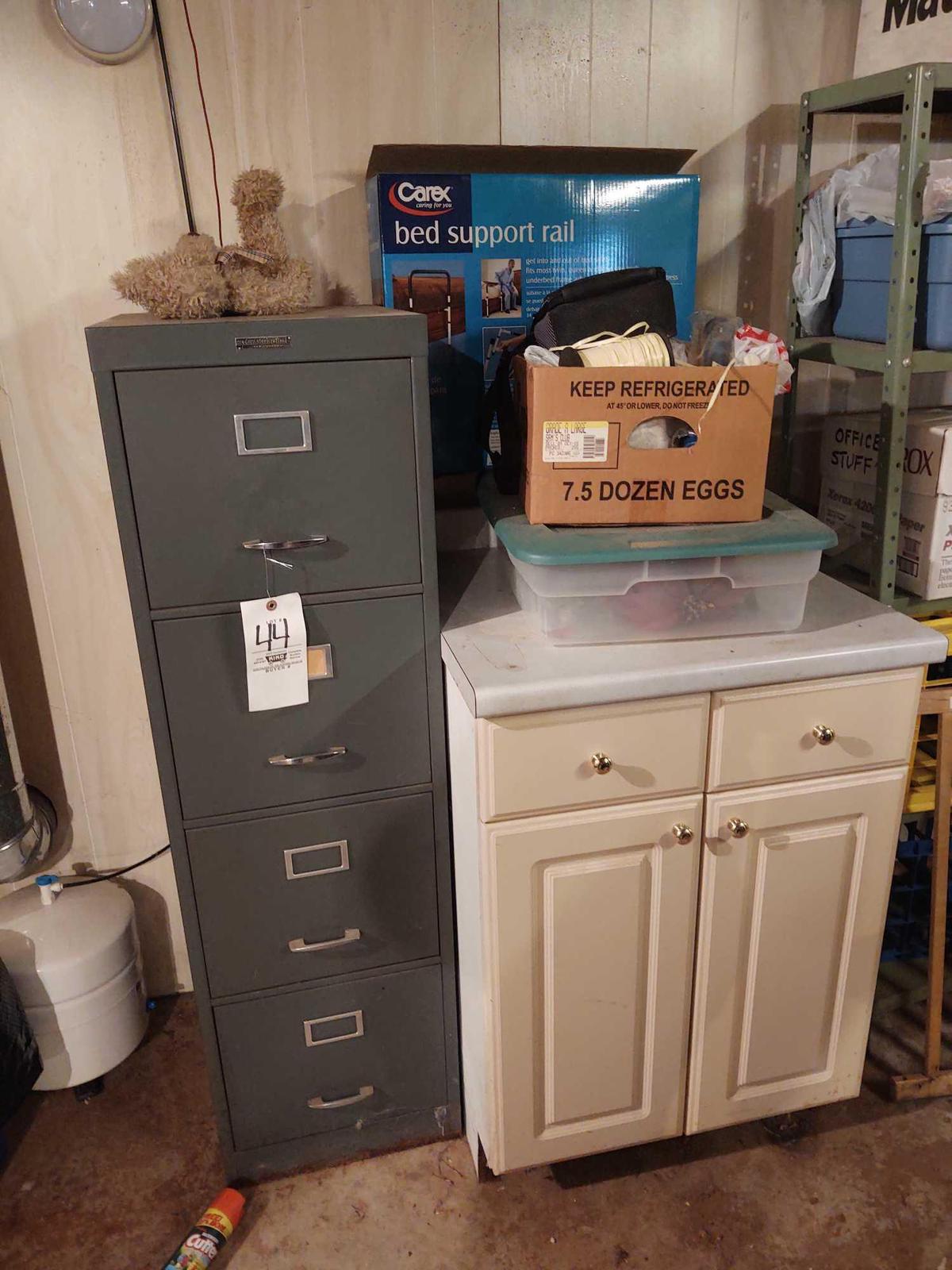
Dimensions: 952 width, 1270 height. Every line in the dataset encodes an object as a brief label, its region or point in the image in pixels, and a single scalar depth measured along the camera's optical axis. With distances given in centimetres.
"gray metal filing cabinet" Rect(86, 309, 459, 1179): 125
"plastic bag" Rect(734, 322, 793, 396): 132
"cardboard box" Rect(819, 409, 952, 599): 159
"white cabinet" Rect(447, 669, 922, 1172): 131
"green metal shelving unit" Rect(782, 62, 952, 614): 140
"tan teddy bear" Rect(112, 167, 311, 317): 133
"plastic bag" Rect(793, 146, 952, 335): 149
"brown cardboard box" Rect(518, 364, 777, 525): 129
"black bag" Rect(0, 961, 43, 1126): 162
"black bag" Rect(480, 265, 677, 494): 145
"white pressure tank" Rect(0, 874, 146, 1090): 170
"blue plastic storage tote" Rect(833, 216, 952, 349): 147
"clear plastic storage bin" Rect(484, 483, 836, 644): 129
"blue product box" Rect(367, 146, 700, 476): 159
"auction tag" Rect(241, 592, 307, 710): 134
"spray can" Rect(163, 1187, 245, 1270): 146
